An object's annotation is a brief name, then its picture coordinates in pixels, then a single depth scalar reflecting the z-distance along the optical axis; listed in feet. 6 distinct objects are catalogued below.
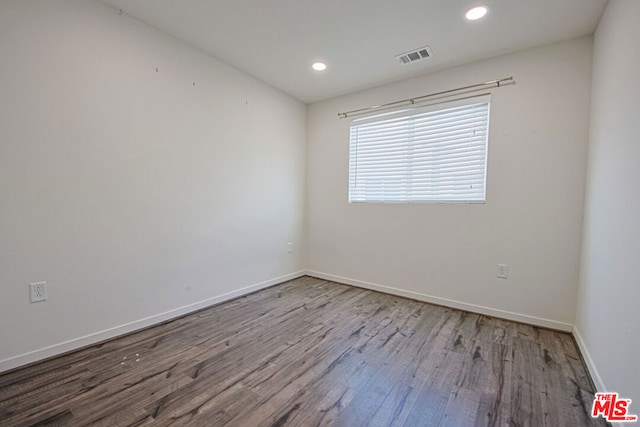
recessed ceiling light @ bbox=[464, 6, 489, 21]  6.50
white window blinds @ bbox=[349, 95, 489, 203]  9.02
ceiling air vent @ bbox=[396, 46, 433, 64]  8.38
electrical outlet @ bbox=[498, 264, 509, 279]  8.54
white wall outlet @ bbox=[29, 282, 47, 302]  5.86
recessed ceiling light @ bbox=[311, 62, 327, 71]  9.34
